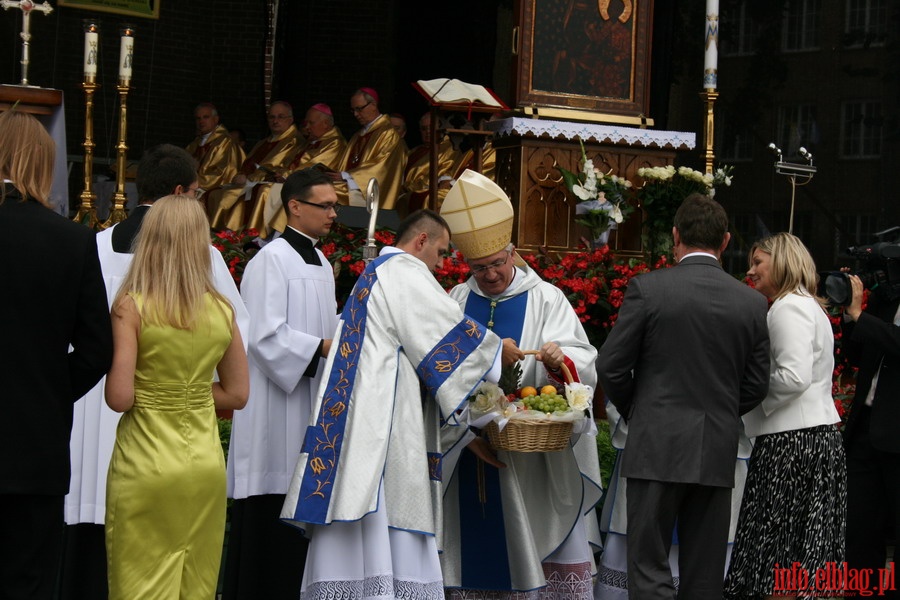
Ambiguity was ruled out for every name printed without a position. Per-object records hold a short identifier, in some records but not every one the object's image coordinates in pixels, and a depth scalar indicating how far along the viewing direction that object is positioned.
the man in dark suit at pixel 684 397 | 4.93
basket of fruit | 4.89
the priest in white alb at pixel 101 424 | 5.00
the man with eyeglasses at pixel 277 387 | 5.40
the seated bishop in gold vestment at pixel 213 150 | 13.41
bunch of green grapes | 4.95
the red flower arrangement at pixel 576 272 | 7.53
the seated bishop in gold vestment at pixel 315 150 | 12.08
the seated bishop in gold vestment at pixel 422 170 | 12.16
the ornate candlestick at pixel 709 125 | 8.62
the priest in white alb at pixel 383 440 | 4.79
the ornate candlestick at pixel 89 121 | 8.54
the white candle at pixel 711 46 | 8.45
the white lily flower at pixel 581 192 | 8.41
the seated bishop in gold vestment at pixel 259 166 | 12.34
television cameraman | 5.75
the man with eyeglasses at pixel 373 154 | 12.10
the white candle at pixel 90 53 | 8.53
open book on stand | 8.66
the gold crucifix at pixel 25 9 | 8.48
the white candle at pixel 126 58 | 8.56
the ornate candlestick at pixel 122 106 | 8.55
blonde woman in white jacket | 5.42
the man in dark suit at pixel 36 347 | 3.78
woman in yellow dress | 4.12
